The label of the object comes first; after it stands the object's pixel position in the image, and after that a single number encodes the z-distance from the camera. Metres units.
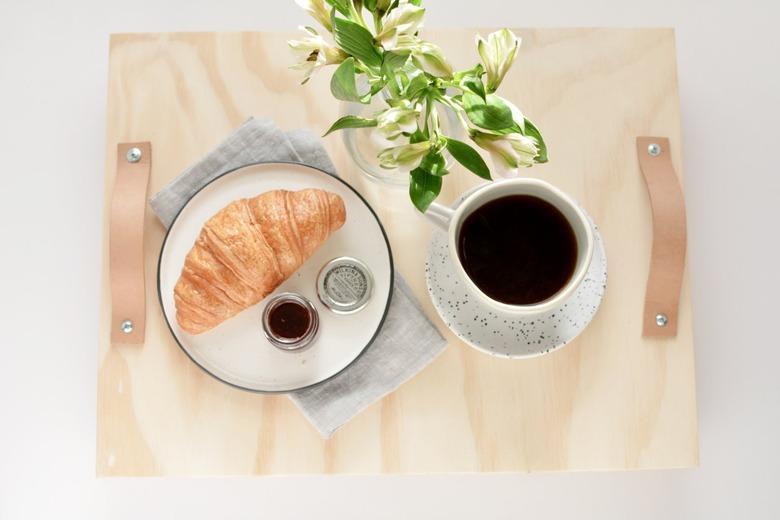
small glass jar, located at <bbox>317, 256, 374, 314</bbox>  0.85
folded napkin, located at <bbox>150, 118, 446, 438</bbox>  0.87
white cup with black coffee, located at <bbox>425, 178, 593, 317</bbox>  0.66
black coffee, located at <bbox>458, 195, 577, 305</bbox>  0.71
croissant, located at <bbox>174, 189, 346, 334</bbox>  0.82
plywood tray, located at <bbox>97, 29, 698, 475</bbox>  0.88
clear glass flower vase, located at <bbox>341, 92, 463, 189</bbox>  0.77
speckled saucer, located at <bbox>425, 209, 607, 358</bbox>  0.78
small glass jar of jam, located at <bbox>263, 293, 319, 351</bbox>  0.84
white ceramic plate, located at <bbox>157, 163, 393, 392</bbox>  0.85
